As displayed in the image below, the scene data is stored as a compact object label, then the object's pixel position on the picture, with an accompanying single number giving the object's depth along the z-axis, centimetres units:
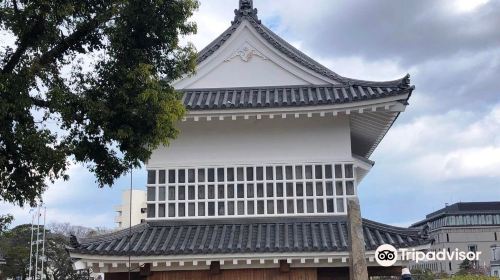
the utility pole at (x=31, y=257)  4867
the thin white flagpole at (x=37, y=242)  4953
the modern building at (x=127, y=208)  7256
